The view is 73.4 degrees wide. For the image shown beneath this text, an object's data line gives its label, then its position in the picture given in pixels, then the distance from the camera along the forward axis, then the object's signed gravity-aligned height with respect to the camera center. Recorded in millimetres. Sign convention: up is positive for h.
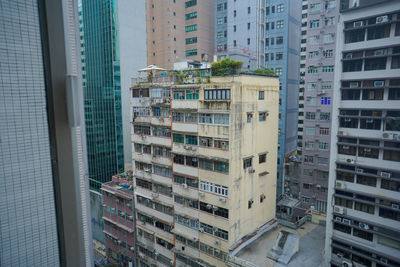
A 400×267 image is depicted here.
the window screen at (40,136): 2082 -294
